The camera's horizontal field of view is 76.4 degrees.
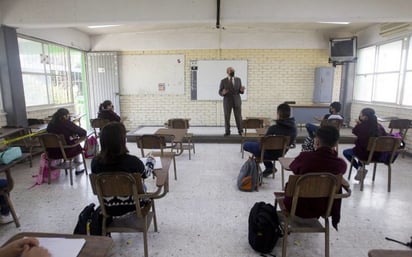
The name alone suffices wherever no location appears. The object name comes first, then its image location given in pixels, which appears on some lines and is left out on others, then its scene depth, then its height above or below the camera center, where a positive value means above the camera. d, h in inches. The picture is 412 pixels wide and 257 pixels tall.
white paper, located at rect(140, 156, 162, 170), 93.2 -27.9
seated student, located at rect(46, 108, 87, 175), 147.6 -24.1
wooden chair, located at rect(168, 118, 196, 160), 201.9 -28.1
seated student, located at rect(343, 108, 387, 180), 136.5 -23.1
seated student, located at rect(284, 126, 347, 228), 77.4 -22.7
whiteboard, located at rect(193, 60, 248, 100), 295.7 +15.1
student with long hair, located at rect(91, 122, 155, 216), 76.5 -21.2
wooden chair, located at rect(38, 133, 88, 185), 140.1 -31.1
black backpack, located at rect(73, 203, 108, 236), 81.0 -42.1
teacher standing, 224.1 -6.5
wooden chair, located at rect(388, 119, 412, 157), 189.6 -26.3
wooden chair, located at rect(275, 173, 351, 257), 73.1 -30.8
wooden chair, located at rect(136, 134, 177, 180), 144.0 -29.9
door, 299.4 +10.8
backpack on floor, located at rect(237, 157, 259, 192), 137.9 -47.2
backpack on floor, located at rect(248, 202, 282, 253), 86.6 -46.8
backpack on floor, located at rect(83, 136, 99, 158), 186.4 -42.4
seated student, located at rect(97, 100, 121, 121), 192.1 -18.6
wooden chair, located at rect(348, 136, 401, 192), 129.9 -29.7
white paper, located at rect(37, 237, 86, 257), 40.8 -25.4
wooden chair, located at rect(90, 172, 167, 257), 73.9 -30.9
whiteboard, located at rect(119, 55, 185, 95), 299.7 +15.3
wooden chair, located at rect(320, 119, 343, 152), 182.4 -23.8
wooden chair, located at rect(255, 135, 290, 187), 134.2 -28.5
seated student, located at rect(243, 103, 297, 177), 139.2 -22.0
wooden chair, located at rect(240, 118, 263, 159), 203.9 -27.5
